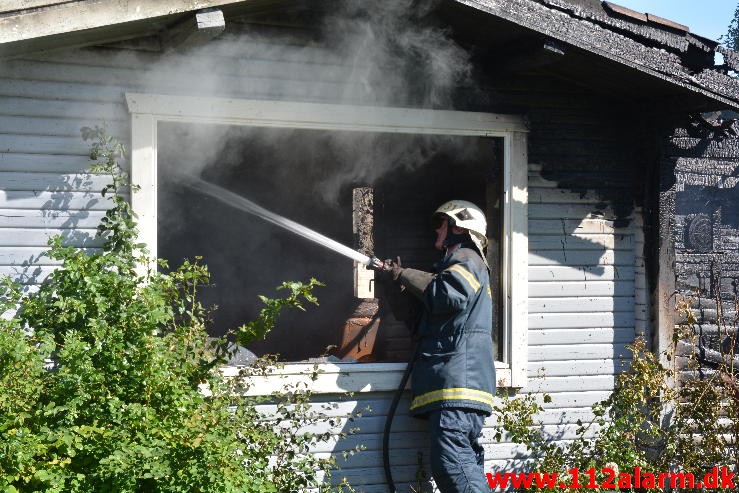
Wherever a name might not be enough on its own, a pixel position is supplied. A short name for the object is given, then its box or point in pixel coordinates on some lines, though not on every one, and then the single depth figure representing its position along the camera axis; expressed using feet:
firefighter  36.91
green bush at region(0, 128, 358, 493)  27.43
